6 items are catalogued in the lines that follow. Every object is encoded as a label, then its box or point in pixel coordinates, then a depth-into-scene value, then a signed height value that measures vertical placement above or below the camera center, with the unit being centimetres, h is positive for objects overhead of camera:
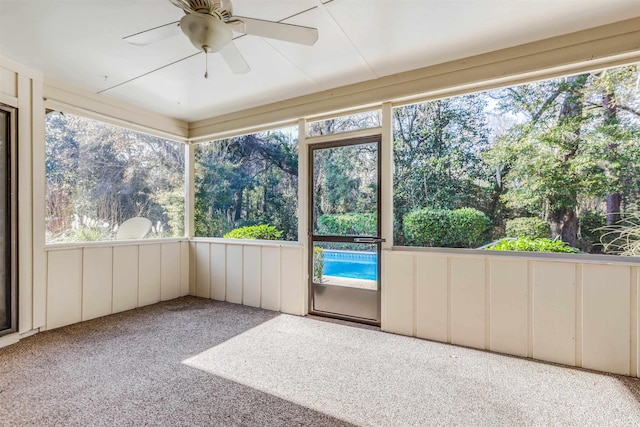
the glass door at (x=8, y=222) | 286 -6
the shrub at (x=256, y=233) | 414 -24
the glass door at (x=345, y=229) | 343 -16
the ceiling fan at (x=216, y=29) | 170 +113
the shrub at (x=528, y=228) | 271 -11
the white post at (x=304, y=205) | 378 +13
